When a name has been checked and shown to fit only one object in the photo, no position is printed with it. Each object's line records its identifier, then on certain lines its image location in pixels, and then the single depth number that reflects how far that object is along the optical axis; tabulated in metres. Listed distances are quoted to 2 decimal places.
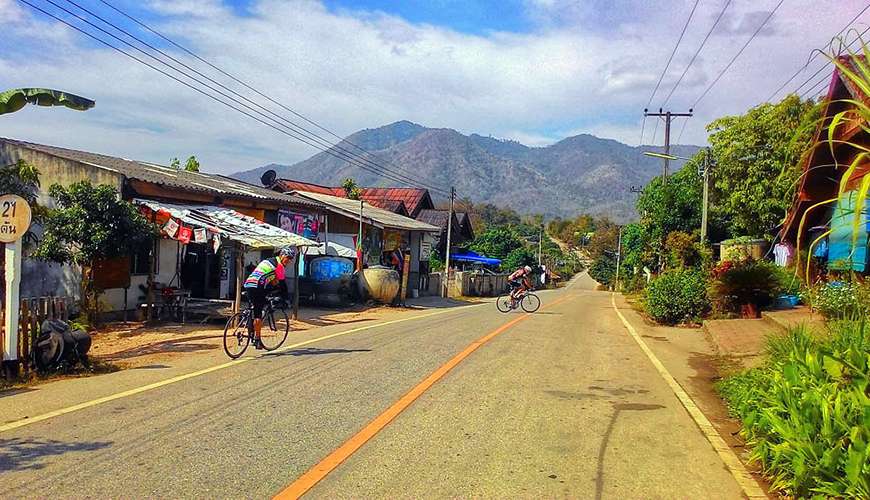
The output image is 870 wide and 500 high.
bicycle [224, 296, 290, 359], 10.73
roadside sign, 9.04
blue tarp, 53.31
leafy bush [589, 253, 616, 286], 84.75
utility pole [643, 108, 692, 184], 46.37
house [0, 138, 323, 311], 15.62
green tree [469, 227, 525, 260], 64.62
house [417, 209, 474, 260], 47.70
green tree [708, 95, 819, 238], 27.17
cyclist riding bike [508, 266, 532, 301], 23.05
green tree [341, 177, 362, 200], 43.12
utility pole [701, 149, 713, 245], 24.88
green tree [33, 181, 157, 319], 13.66
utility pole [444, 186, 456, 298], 38.58
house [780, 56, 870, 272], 12.65
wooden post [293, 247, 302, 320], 18.80
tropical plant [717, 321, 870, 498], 4.69
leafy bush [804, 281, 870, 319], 10.26
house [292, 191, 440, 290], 28.55
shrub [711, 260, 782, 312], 17.42
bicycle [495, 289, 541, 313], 23.06
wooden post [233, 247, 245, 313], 15.10
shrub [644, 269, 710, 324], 19.58
